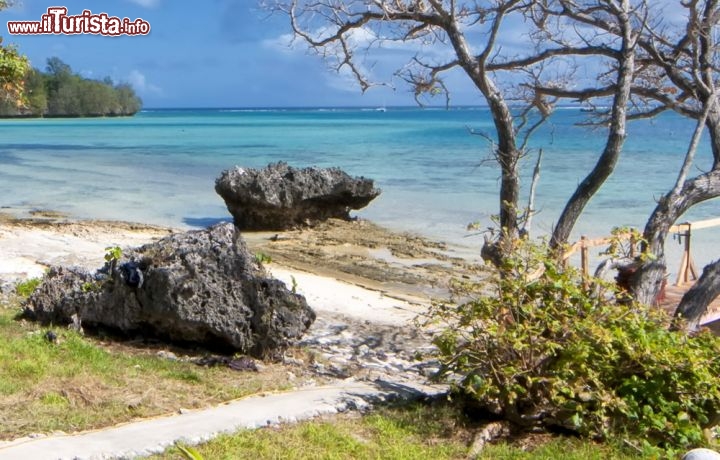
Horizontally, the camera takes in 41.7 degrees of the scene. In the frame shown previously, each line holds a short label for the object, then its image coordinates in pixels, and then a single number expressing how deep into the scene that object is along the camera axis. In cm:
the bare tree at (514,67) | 709
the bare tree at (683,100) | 705
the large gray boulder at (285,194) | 1842
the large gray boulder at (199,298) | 732
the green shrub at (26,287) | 905
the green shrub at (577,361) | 571
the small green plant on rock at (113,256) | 781
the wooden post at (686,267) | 1123
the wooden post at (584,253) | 897
